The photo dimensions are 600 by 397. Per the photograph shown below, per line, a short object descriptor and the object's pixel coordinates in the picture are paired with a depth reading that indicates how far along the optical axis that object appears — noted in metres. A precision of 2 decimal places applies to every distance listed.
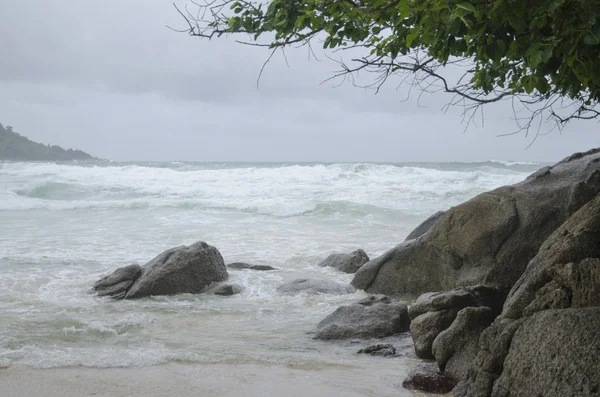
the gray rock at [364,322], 6.71
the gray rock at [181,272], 8.99
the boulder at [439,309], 5.80
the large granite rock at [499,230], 7.25
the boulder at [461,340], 5.09
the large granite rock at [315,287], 9.09
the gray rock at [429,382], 4.88
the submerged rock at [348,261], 11.02
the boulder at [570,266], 4.16
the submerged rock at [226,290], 9.12
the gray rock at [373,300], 7.30
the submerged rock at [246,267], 11.17
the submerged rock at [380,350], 6.03
